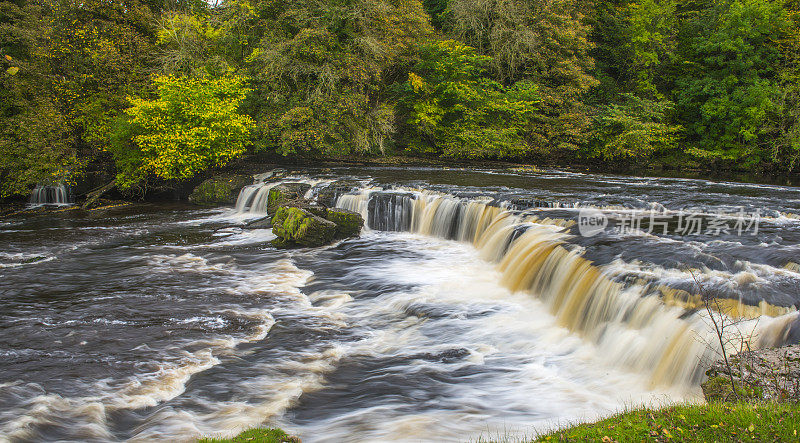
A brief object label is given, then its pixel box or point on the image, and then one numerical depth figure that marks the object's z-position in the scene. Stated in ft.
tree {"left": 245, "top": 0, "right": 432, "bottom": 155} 68.03
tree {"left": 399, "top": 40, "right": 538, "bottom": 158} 77.82
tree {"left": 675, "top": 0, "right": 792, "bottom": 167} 75.66
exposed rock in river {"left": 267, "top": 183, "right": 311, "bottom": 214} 53.06
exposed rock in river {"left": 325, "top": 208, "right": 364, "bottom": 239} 45.78
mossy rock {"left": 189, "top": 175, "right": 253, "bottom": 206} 61.87
